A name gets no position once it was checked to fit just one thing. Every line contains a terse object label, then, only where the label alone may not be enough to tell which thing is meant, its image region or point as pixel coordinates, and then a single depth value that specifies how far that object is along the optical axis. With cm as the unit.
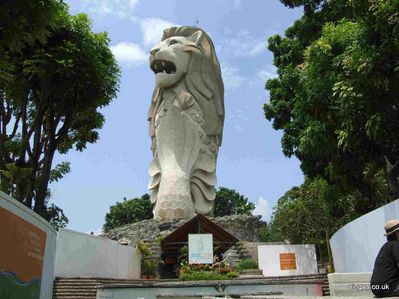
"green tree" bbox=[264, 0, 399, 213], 909
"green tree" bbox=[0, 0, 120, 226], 1529
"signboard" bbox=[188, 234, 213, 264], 1606
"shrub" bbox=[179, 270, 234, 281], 1472
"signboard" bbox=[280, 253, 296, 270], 1732
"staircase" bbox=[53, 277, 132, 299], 1173
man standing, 361
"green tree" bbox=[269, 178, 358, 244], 2767
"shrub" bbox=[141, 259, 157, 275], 1856
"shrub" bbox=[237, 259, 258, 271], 1948
